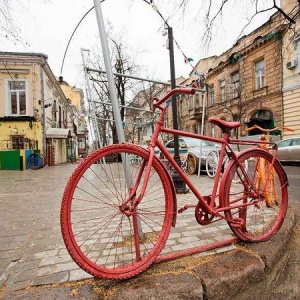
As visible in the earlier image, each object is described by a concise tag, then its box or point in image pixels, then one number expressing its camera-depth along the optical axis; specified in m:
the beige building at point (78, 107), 45.62
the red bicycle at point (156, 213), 1.68
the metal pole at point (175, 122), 5.19
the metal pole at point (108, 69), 2.44
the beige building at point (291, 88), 17.02
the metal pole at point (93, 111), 6.93
